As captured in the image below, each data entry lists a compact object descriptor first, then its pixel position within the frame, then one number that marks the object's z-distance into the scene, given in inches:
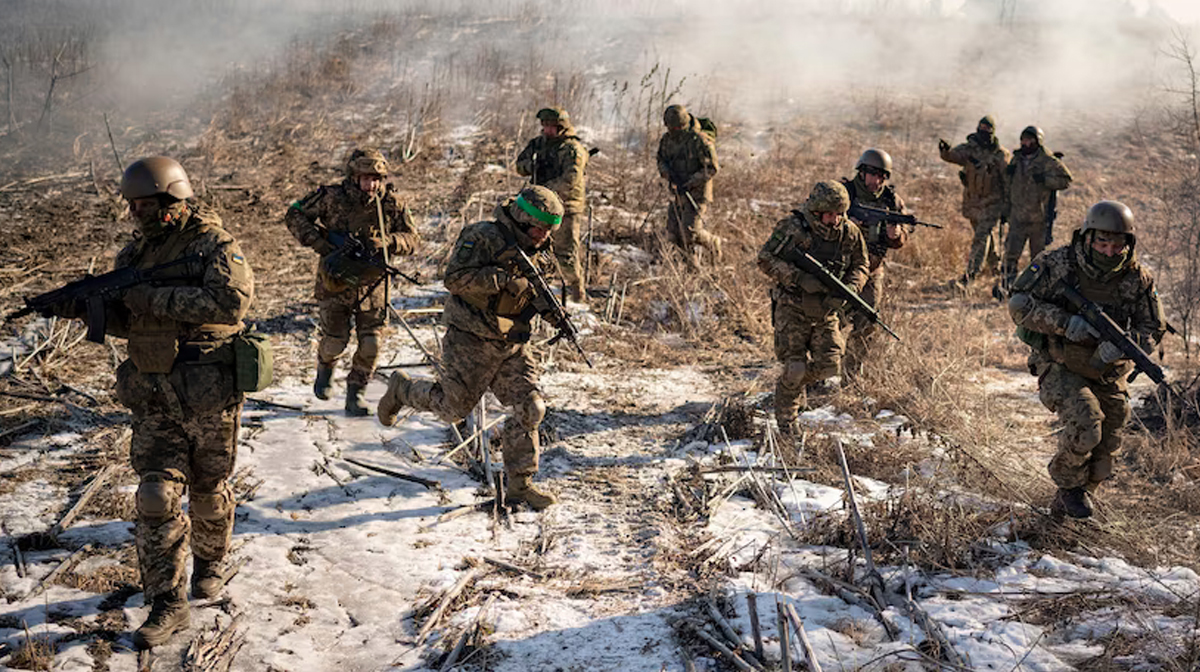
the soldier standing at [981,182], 398.9
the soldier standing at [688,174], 365.7
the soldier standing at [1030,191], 385.4
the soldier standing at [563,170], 318.0
